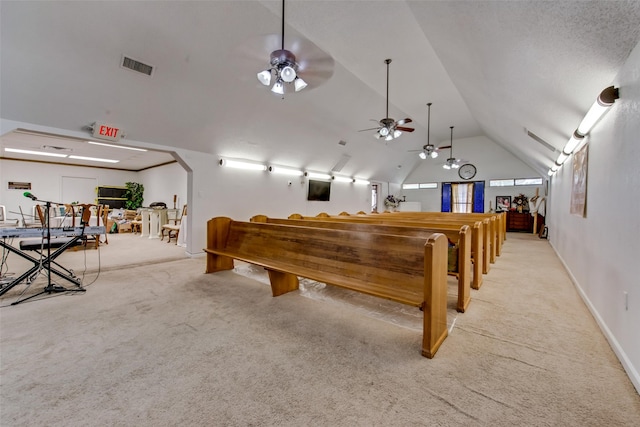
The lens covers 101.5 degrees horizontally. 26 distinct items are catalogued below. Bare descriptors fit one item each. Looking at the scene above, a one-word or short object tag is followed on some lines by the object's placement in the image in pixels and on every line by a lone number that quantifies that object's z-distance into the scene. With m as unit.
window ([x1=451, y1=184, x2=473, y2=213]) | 11.02
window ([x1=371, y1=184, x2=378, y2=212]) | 11.38
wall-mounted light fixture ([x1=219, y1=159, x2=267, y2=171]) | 5.66
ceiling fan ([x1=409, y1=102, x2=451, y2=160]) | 6.47
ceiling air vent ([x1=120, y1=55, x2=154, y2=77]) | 3.19
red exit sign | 3.83
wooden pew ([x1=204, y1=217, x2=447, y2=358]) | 1.88
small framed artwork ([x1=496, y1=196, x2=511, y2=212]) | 10.07
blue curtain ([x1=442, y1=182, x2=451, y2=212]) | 11.49
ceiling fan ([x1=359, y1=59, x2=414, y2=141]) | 4.30
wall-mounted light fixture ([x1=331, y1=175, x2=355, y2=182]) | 8.66
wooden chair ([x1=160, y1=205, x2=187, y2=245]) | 6.85
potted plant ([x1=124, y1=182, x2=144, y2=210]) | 10.30
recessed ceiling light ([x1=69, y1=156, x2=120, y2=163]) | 8.01
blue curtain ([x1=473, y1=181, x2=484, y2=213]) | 10.67
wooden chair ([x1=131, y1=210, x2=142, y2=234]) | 8.69
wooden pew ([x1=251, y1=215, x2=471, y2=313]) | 2.51
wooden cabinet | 9.20
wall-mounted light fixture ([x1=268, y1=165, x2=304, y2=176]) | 6.68
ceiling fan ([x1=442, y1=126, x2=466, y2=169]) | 8.19
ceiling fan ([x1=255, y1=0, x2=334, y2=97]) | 2.08
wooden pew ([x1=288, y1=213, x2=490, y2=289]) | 3.10
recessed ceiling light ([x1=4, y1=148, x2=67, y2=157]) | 6.95
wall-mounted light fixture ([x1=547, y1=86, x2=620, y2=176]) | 1.89
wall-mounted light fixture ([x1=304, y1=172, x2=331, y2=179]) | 7.70
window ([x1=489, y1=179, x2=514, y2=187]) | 10.12
